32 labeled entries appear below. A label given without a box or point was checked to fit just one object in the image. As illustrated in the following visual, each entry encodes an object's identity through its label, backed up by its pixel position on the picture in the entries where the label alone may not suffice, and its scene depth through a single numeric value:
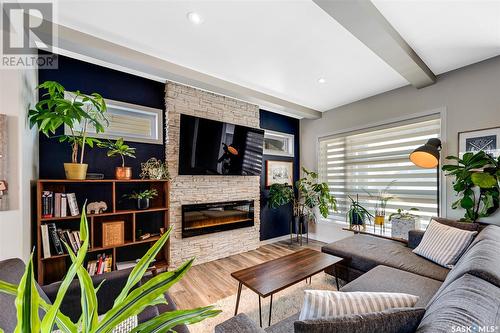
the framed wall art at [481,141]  2.39
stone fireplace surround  3.00
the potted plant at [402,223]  2.85
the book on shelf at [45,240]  2.04
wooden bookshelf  2.12
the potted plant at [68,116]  1.89
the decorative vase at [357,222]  3.42
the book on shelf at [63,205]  2.16
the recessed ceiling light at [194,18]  1.80
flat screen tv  3.04
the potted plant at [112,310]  0.50
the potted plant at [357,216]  3.42
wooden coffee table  1.73
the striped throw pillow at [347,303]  0.94
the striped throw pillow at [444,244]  2.00
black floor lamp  2.21
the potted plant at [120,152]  2.43
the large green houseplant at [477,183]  2.19
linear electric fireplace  3.10
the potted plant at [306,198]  3.94
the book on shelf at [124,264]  2.52
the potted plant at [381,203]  3.21
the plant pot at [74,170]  2.17
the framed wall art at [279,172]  4.24
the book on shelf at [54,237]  2.11
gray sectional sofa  0.78
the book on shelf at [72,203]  2.21
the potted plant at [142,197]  2.63
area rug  1.91
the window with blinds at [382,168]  3.02
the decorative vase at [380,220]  3.19
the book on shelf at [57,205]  2.13
